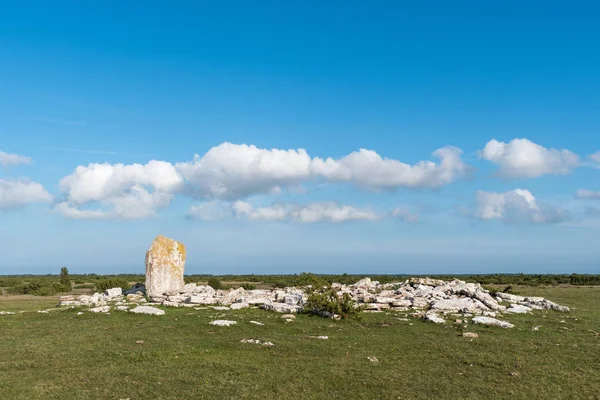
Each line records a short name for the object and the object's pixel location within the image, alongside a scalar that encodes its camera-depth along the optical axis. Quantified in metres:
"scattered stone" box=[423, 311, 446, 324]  23.37
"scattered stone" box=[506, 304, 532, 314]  27.37
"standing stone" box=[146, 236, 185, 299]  34.47
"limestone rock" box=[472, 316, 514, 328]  22.43
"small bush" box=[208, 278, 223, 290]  55.24
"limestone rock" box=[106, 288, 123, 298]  35.44
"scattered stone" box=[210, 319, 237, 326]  22.23
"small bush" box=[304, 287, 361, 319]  24.97
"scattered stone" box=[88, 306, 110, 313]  26.41
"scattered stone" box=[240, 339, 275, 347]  17.98
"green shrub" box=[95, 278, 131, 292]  50.56
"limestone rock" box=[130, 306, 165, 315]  25.69
